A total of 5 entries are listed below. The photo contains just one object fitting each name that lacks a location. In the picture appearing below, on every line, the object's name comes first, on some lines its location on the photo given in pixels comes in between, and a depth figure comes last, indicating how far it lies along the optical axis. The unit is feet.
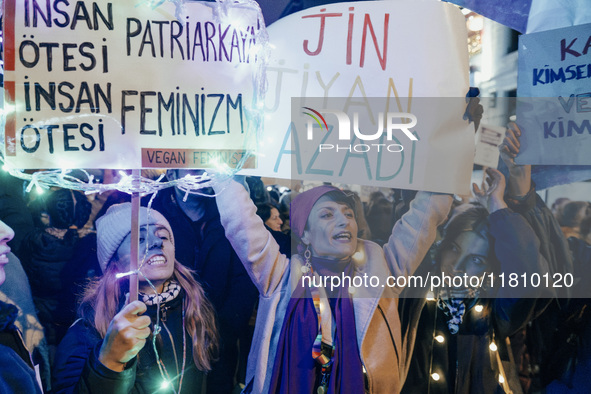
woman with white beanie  6.24
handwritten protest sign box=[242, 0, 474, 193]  6.68
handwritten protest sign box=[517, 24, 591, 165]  6.82
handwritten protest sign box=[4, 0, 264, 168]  5.25
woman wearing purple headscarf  6.80
